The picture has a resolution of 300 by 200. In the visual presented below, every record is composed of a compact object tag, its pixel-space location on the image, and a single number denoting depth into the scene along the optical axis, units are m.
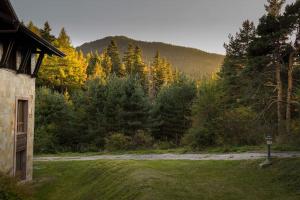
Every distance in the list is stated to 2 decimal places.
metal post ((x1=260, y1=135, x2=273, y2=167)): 11.84
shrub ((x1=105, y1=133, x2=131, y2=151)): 25.14
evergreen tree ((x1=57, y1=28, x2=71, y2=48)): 49.03
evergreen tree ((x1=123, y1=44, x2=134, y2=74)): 66.57
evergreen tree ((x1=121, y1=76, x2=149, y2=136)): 30.39
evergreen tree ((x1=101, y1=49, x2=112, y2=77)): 63.65
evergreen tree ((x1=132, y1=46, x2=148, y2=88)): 63.69
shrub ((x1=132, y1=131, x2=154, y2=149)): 25.80
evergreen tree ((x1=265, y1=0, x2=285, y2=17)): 23.36
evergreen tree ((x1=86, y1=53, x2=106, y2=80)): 56.80
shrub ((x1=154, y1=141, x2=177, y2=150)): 26.99
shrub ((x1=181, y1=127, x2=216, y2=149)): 19.94
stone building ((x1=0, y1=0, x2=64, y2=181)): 12.22
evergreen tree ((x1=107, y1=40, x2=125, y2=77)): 63.78
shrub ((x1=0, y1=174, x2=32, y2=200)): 8.96
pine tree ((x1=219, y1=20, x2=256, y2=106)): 32.62
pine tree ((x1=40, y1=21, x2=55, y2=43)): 49.02
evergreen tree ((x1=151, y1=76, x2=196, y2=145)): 35.05
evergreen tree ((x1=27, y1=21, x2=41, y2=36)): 49.58
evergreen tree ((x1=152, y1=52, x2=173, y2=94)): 69.36
